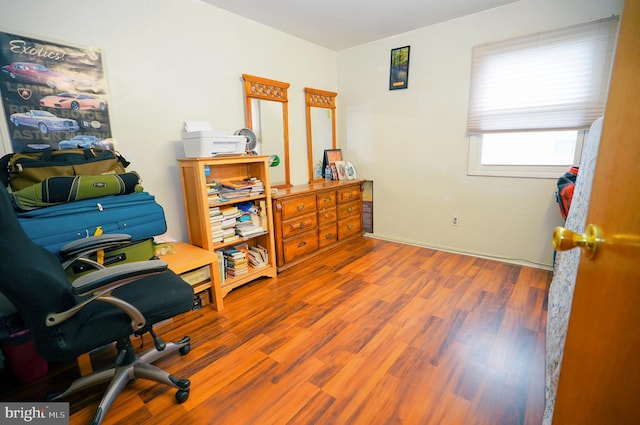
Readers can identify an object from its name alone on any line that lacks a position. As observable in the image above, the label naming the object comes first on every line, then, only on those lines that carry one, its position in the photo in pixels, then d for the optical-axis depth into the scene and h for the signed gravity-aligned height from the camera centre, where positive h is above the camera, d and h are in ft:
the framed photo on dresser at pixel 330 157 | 12.50 -0.36
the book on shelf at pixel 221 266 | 7.92 -3.03
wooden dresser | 9.48 -2.41
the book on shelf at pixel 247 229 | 8.40 -2.23
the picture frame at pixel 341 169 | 12.57 -0.89
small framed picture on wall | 10.91 +2.86
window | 7.89 +1.32
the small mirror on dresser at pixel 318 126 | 11.91 +0.93
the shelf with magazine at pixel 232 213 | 7.48 -1.68
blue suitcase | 5.09 -1.22
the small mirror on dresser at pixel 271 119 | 9.66 +1.04
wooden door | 1.47 -0.74
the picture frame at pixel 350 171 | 12.72 -0.99
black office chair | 3.43 -2.14
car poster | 5.72 +1.18
